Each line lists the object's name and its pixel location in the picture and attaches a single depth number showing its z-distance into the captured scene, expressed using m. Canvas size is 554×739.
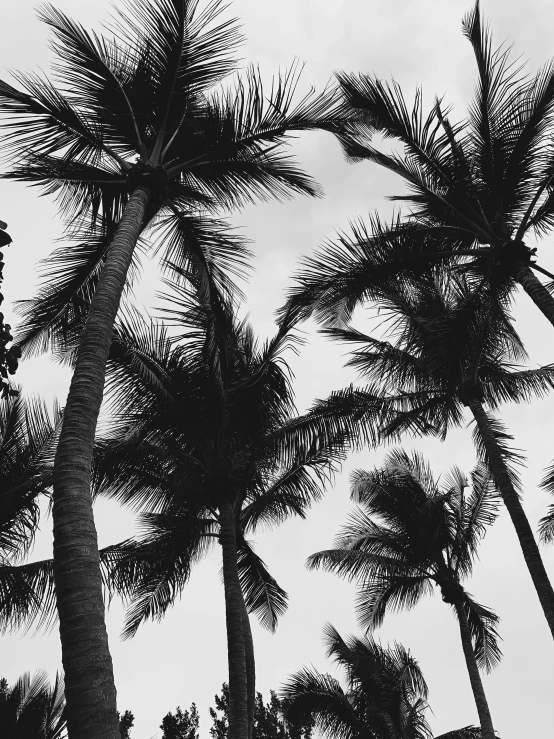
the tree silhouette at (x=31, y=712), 9.31
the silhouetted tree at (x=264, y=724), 27.74
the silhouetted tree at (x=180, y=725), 26.34
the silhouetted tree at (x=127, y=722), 25.23
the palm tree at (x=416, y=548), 17.12
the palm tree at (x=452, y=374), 10.29
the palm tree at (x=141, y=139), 7.90
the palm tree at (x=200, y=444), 10.42
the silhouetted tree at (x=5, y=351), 3.10
